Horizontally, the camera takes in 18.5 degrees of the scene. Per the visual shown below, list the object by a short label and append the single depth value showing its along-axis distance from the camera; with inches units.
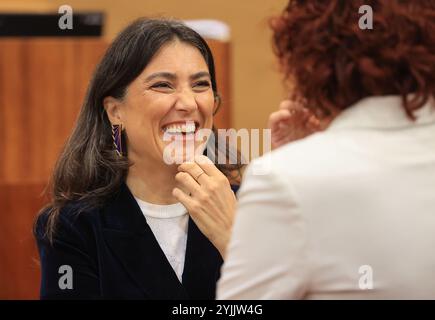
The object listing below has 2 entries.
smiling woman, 73.7
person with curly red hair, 58.7
